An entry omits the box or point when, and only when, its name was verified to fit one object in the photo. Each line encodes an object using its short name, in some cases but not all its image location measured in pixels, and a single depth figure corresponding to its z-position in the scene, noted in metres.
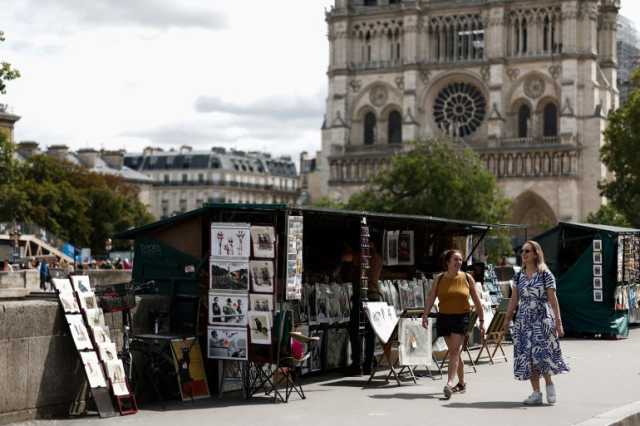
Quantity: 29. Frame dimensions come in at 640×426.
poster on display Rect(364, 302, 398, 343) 15.30
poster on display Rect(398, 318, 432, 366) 15.18
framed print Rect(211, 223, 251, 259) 13.73
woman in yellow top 14.22
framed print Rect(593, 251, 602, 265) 23.33
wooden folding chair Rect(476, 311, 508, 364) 17.98
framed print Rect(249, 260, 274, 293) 13.68
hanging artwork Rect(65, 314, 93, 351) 12.18
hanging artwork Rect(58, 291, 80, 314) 12.16
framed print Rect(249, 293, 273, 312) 13.61
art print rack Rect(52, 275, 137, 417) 12.17
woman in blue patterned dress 13.38
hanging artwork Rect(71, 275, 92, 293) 12.38
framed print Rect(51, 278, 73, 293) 12.12
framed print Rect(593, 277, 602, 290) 23.30
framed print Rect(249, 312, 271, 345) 13.56
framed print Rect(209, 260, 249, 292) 13.73
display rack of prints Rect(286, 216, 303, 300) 13.97
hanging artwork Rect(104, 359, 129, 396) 12.30
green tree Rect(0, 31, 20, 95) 33.16
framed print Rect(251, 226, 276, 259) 13.80
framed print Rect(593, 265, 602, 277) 23.31
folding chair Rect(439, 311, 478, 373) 16.62
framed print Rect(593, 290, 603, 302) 23.25
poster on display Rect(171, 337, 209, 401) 13.34
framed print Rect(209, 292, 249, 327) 13.70
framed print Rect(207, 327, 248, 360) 13.62
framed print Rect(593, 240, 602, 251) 23.31
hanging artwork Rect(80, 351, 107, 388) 12.13
